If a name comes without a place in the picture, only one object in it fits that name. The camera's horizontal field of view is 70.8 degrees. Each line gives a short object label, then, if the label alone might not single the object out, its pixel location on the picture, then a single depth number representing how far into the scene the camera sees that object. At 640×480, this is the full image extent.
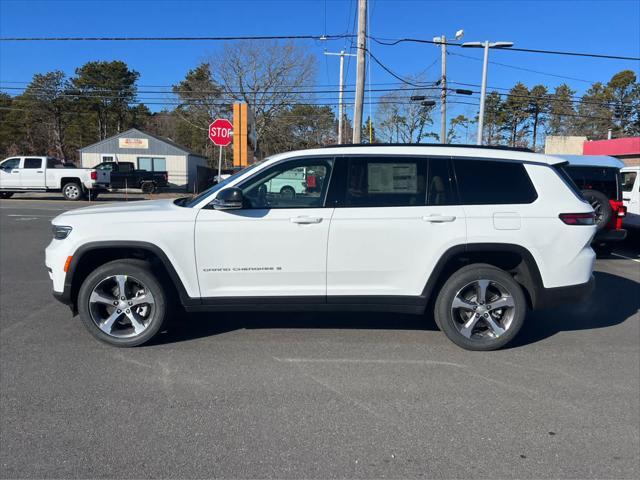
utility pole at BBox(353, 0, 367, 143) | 14.49
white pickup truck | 22.19
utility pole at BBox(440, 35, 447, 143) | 28.10
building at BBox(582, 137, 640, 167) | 33.00
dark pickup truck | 28.59
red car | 9.17
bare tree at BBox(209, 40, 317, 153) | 39.28
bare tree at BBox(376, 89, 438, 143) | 45.62
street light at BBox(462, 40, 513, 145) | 22.59
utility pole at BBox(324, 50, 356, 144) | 34.31
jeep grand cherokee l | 3.98
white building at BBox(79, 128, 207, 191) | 36.53
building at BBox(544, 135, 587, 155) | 46.16
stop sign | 12.84
